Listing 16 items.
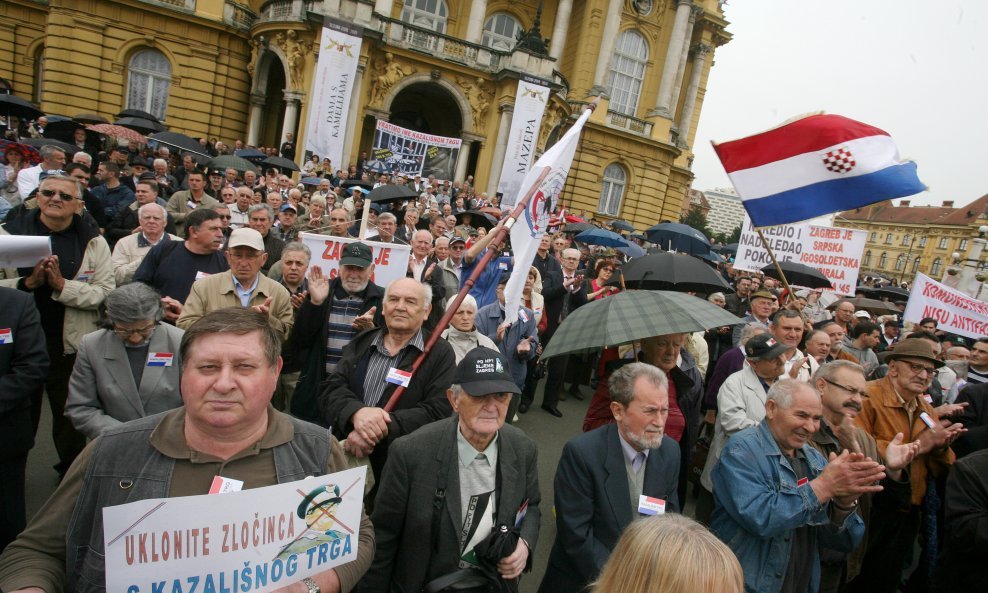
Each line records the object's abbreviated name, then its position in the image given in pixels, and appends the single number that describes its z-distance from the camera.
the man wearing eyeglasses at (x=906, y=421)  3.72
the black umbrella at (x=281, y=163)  13.77
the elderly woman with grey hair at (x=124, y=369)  2.79
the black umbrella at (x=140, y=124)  14.41
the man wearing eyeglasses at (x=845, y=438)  3.07
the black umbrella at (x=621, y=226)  22.91
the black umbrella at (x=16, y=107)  12.78
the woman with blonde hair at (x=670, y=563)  1.43
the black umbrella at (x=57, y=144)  7.55
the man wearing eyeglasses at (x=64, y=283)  3.67
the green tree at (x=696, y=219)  61.78
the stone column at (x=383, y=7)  21.17
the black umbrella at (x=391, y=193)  9.59
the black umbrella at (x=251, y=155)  16.05
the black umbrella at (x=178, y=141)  12.94
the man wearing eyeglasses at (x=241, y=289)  3.75
